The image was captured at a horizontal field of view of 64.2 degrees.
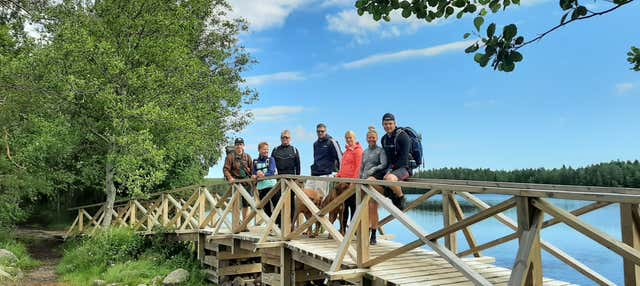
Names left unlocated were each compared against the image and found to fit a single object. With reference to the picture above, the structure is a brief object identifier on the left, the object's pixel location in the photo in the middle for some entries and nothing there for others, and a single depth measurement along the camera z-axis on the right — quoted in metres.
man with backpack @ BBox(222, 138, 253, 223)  9.98
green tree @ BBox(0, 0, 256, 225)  13.38
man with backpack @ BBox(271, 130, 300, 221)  8.60
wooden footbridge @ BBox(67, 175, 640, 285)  3.74
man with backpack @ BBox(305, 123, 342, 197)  7.62
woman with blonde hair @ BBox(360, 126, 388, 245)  6.29
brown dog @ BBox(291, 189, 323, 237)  7.65
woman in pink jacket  6.91
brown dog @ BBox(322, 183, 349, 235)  6.77
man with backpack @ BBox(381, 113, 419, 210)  5.99
